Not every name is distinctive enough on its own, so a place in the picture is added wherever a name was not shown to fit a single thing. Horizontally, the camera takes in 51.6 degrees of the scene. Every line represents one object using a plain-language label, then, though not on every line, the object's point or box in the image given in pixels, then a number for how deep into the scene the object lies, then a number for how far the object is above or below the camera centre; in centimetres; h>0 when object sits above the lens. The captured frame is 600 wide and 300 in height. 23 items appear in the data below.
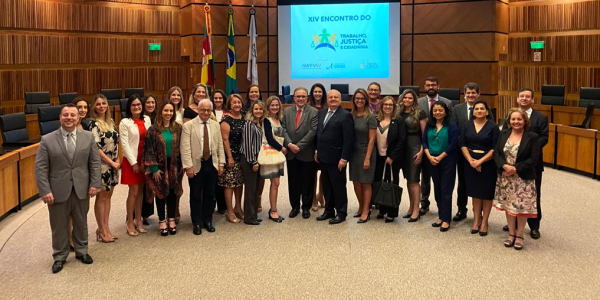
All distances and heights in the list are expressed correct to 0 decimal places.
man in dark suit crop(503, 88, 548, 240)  599 -16
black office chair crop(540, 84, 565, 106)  1239 +30
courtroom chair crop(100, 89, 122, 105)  1316 +40
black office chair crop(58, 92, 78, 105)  1177 +27
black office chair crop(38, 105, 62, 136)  942 -10
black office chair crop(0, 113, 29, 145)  875 -22
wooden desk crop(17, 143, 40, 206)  748 -75
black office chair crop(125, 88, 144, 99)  1344 +45
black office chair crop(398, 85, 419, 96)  1228 +47
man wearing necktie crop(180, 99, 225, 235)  618 -49
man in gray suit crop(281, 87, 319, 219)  677 -38
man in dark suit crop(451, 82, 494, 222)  655 -10
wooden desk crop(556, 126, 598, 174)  901 -58
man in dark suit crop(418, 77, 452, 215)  707 +4
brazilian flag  1370 +113
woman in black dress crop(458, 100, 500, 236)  602 -45
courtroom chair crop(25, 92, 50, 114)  1159 +23
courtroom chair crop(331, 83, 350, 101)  1346 +48
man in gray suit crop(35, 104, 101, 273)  508 -55
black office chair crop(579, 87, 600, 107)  1162 +26
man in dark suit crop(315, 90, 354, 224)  654 -40
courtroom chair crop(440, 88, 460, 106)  1153 +29
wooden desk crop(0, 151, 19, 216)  686 -80
